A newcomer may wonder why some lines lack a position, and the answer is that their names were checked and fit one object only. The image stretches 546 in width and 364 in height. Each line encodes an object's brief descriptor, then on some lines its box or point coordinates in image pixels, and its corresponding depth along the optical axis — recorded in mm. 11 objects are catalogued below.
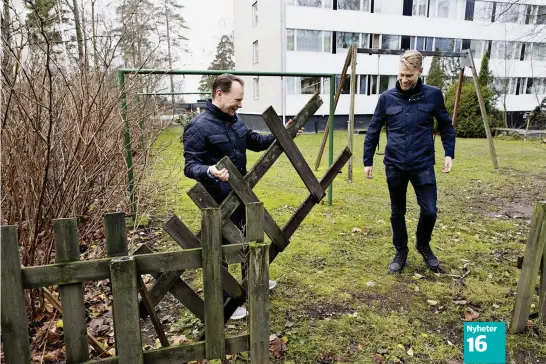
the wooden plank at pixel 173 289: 2131
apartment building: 19828
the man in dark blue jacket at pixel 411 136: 3246
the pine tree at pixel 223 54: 37812
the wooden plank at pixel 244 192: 2189
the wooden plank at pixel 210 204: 2127
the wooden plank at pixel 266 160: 2248
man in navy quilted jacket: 2506
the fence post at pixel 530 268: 2467
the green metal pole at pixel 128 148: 4250
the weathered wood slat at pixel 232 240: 2086
